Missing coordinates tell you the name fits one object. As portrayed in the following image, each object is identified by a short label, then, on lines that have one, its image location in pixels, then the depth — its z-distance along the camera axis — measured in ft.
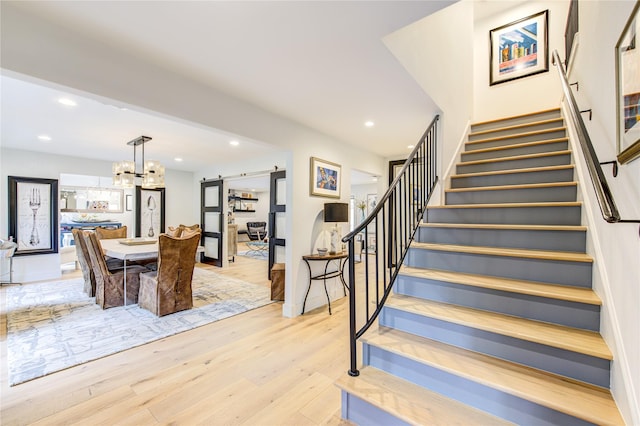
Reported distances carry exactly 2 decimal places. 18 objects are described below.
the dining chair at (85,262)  12.25
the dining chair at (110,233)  16.41
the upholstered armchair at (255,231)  36.72
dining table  11.10
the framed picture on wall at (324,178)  11.82
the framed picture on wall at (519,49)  13.88
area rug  7.77
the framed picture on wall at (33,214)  15.70
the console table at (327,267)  11.34
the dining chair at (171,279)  10.66
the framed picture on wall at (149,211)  21.07
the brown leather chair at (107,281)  11.33
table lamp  11.86
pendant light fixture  12.57
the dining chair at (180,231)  15.50
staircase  4.31
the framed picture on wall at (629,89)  3.26
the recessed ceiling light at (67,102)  8.98
